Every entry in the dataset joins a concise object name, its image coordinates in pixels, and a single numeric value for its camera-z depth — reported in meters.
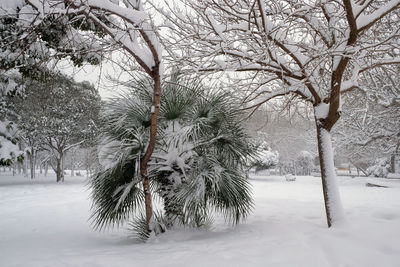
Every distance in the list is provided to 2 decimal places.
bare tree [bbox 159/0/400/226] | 3.52
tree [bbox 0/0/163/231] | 2.93
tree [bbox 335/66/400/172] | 8.55
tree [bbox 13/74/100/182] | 17.31
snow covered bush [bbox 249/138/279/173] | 20.88
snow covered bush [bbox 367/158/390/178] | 19.27
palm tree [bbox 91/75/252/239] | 3.92
